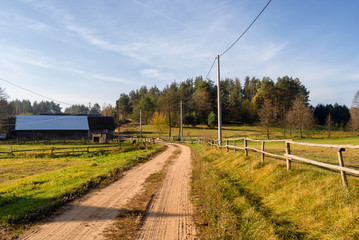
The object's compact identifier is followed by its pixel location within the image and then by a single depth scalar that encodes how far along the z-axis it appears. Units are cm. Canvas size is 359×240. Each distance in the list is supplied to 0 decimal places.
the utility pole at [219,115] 1892
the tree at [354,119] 5354
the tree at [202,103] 8350
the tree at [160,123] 6214
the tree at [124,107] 11278
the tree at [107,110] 12256
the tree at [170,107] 6700
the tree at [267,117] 5103
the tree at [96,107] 18481
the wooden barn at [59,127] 5472
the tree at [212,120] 7419
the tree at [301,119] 5166
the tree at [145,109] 8964
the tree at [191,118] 7944
